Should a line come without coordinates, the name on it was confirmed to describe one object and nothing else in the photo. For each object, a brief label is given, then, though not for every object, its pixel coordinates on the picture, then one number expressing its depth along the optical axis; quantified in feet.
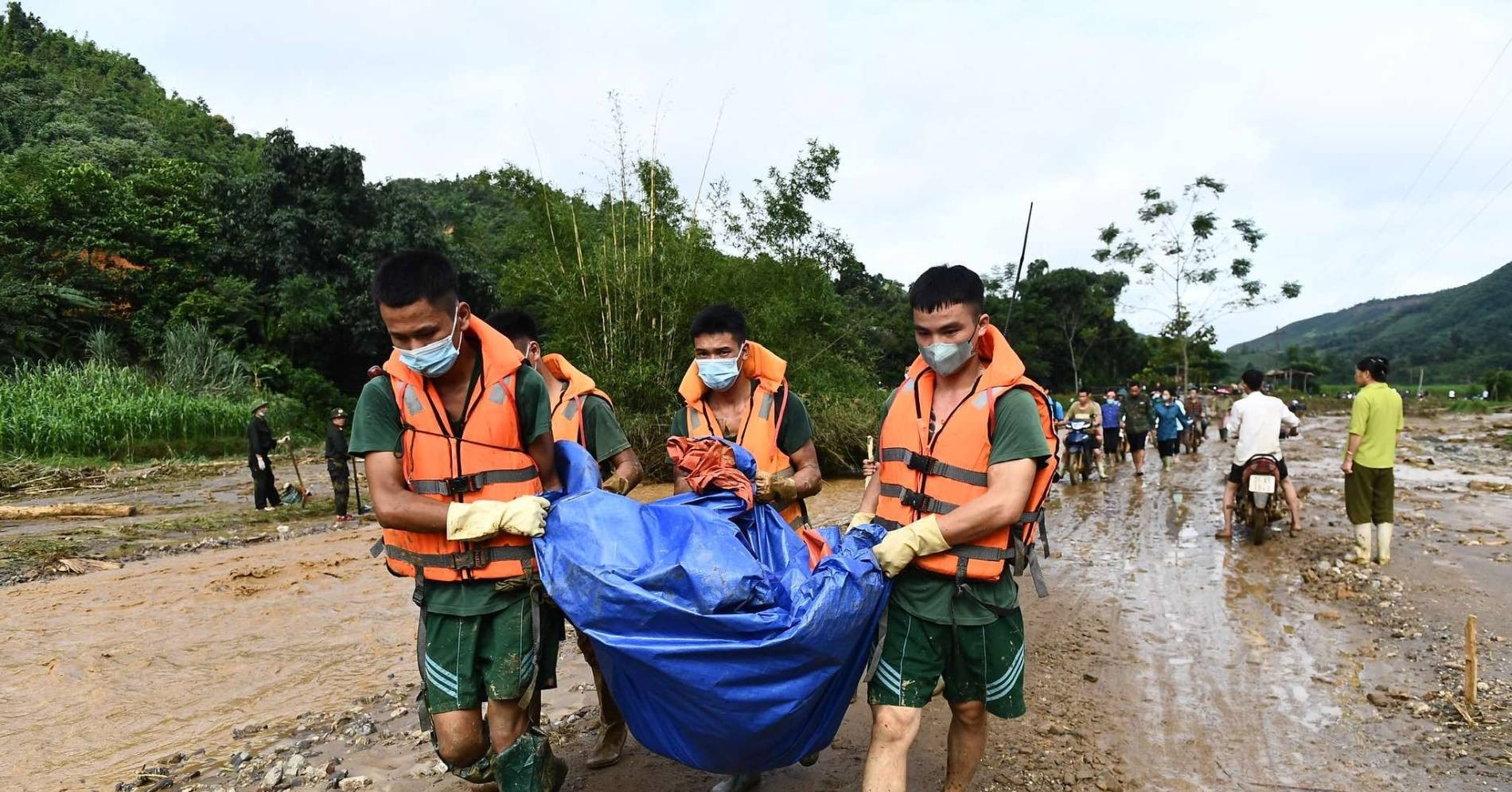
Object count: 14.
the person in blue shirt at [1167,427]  48.37
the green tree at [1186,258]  91.45
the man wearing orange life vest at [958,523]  8.72
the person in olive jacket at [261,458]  40.37
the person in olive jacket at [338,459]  38.73
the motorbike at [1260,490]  27.43
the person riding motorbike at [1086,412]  42.39
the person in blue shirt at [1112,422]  48.93
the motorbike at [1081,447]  42.29
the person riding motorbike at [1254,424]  27.55
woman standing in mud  24.06
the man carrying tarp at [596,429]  12.35
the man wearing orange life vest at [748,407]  12.49
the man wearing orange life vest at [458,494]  8.80
